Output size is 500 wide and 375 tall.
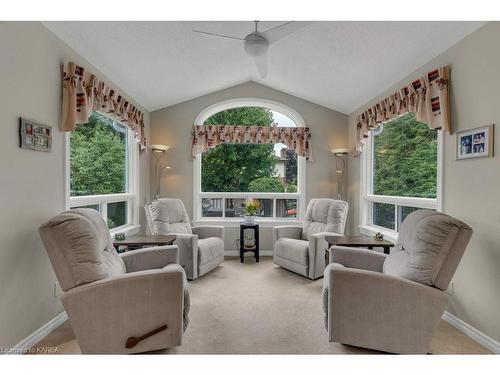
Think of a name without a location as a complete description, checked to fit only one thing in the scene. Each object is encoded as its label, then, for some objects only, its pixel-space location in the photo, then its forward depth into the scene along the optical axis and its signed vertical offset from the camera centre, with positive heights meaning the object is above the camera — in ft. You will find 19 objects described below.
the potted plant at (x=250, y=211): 13.94 -1.13
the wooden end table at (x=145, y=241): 9.51 -1.87
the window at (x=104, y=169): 9.18 +0.73
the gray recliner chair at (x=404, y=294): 5.87 -2.30
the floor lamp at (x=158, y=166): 15.02 +1.18
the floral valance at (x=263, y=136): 15.06 +2.84
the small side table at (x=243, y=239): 13.80 -2.56
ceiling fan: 7.06 +3.96
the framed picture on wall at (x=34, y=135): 6.34 +1.27
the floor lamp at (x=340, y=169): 15.30 +1.07
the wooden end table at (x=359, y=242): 9.43 -1.86
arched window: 15.80 +0.81
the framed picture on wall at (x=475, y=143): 6.80 +1.19
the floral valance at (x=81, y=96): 7.73 +2.80
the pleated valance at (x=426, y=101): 8.07 +2.92
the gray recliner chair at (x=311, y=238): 11.37 -2.22
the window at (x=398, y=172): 9.64 +0.66
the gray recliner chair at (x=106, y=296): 5.69 -2.26
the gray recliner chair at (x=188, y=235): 11.19 -2.07
